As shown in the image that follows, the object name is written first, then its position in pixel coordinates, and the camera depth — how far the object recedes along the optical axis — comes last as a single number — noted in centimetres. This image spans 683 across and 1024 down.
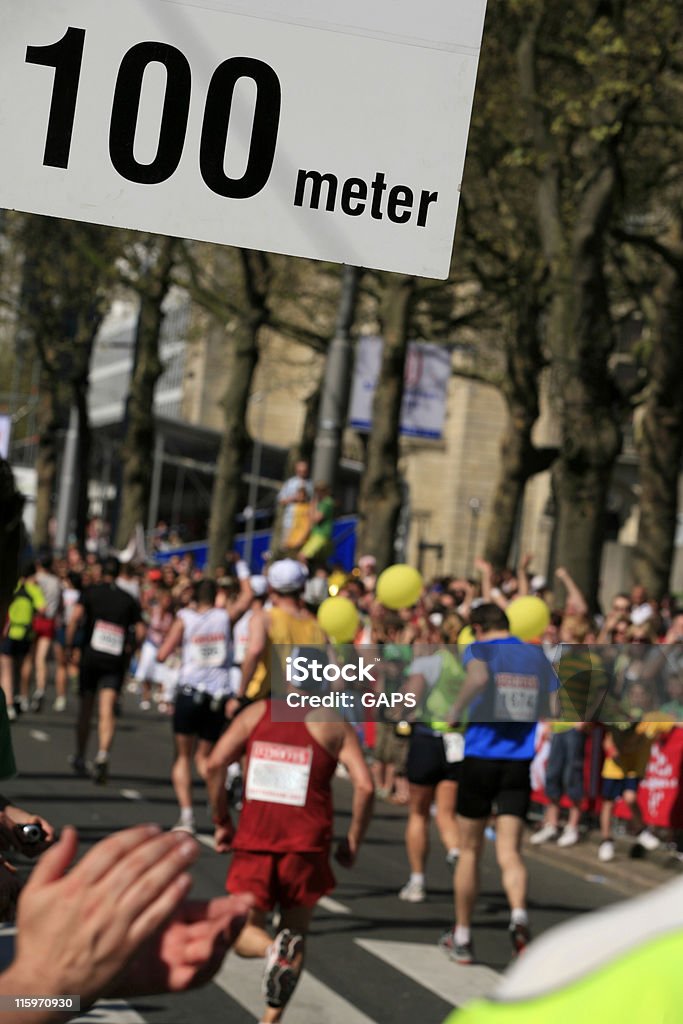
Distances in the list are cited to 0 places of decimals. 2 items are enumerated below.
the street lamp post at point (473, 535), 5403
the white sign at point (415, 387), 2750
